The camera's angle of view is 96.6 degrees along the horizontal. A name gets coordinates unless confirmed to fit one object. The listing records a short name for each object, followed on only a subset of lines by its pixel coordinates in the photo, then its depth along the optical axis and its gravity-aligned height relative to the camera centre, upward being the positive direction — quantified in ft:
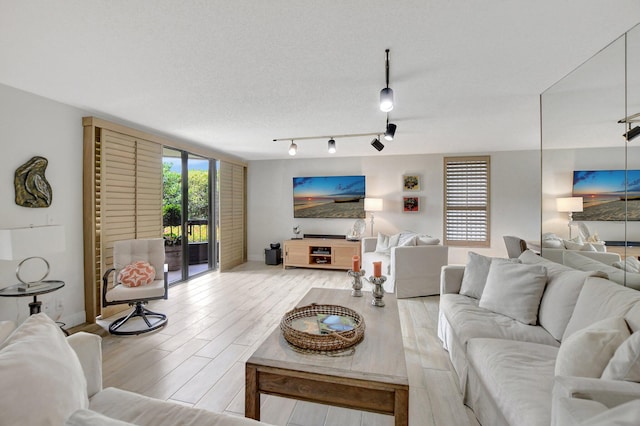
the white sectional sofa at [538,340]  3.40 -2.18
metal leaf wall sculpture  8.59 +0.84
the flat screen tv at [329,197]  19.88 +1.05
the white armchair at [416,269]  13.05 -2.69
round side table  7.49 -2.15
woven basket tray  4.85 -2.23
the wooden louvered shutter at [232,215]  18.54 -0.25
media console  18.33 -2.73
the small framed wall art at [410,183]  19.06 +1.92
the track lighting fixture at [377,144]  12.57 +2.99
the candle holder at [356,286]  7.85 -2.08
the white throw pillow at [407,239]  13.73 -1.41
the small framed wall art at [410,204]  19.07 +0.49
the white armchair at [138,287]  9.48 -2.64
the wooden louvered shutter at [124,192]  10.63 +0.81
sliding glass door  15.61 -0.03
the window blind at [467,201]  18.39 +0.68
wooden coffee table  4.10 -2.46
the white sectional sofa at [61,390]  2.56 -1.81
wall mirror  5.92 +1.61
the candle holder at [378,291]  7.11 -2.00
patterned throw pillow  10.10 -2.27
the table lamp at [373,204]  18.56 +0.48
